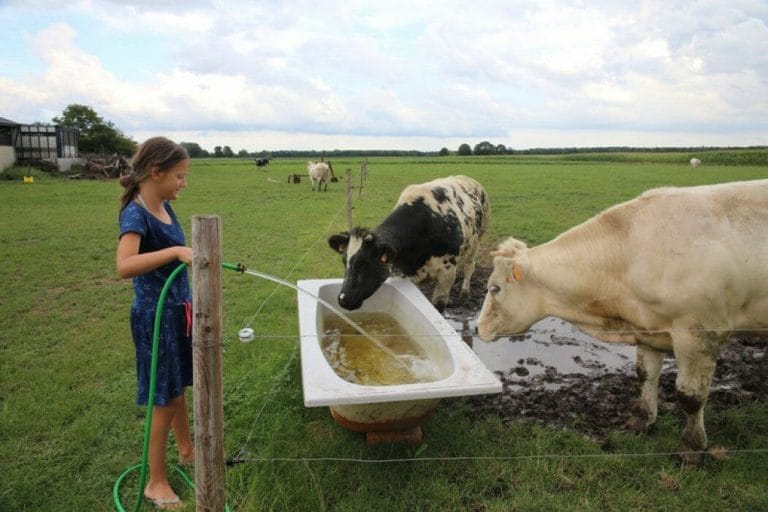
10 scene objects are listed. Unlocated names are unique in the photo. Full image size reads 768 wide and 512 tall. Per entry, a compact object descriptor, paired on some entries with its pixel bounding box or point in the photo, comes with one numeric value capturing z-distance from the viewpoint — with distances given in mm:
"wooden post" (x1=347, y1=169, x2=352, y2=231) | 10359
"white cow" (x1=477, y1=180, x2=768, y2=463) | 3496
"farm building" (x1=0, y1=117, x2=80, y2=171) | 34531
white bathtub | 3129
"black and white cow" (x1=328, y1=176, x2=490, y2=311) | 5273
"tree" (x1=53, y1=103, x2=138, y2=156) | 56812
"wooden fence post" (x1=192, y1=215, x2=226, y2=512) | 2270
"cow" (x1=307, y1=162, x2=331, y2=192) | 26469
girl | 2777
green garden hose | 2643
